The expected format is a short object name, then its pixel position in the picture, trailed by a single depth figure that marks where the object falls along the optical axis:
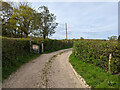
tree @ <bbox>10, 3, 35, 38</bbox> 22.76
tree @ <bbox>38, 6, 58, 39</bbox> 23.68
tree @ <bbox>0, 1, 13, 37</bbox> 23.95
